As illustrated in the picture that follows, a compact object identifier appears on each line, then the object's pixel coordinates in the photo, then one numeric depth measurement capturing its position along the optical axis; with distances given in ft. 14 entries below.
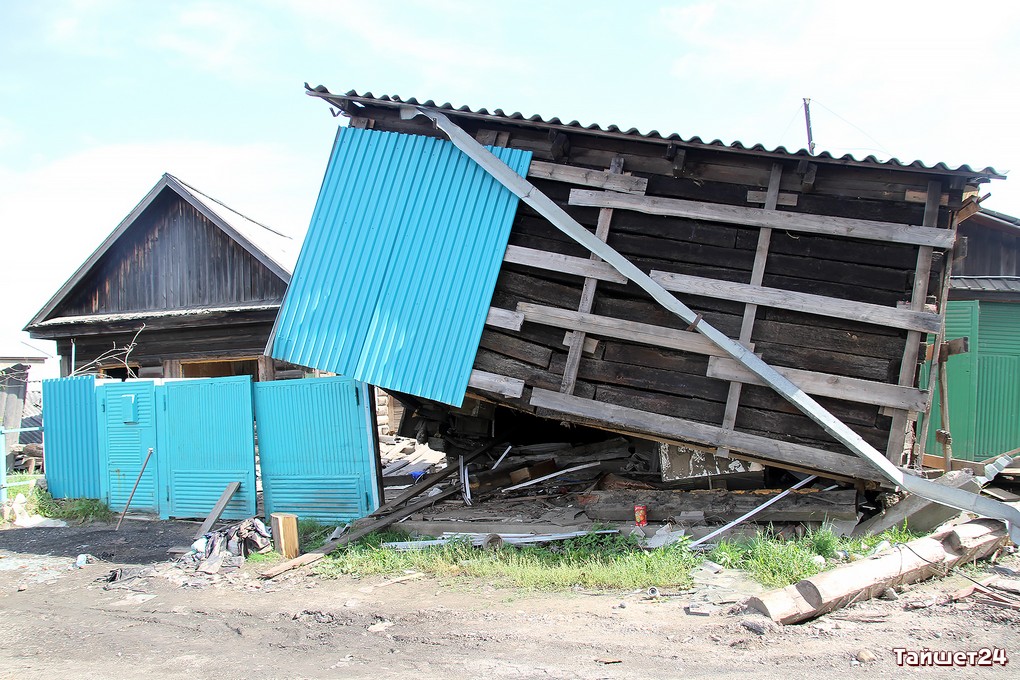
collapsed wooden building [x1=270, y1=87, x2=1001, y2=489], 21.56
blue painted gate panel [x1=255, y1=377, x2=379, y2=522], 28.07
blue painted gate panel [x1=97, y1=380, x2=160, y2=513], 33.04
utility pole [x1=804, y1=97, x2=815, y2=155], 50.77
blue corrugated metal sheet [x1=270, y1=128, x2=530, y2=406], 24.04
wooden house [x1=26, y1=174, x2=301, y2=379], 45.55
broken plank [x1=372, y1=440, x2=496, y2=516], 27.37
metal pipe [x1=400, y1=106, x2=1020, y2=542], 20.30
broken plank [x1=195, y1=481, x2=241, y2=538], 28.78
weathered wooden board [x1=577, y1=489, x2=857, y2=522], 22.02
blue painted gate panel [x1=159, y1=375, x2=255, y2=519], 30.32
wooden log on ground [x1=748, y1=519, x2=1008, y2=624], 15.30
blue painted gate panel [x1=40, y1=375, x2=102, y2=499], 35.24
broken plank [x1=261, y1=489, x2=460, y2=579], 23.16
